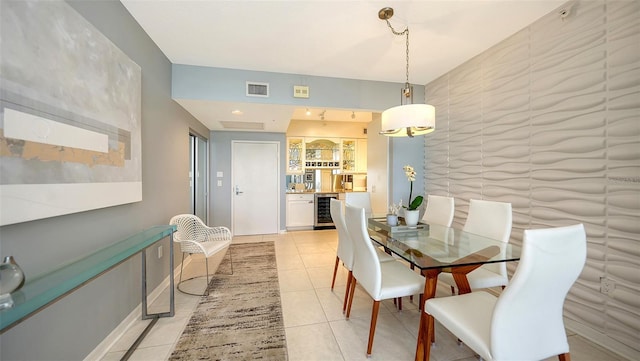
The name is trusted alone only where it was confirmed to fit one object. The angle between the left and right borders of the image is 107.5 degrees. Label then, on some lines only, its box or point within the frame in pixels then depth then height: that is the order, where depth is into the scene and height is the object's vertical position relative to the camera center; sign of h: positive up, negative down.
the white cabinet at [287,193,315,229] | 5.23 -0.74
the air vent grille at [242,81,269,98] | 2.99 +1.13
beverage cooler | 5.30 -0.76
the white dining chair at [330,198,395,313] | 2.07 -0.61
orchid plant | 2.23 -0.21
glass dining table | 1.47 -0.52
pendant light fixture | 1.93 +0.51
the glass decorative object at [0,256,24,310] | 0.81 -0.38
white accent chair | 2.46 -0.70
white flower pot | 2.24 -0.38
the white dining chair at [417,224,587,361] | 0.97 -0.55
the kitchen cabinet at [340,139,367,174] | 5.81 +0.53
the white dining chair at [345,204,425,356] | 1.59 -0.74
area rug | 1.63 -1.21
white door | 4.79 -0.21
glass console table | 0.81 -0.45
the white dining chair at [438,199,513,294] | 1.80 -0.46
